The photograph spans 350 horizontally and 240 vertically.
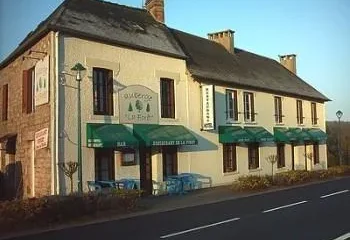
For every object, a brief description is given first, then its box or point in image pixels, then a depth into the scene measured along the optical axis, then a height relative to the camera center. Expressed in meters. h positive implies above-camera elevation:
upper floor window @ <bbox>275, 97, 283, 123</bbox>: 29.95 +2.60
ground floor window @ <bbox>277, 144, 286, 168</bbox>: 30.16 -0.28
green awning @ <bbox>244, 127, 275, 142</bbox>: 25.80 +1.02
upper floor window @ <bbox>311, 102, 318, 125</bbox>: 35.56 +2.75
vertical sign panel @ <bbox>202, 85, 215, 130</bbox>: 22.05 +2.12
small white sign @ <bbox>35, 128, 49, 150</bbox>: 16.81 +0.69
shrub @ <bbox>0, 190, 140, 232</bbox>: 11.82 -1.31
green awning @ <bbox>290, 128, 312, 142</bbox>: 31.16 +1.14
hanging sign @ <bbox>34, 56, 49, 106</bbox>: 17.03 +2.71
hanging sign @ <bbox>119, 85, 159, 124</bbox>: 18.73 +1.99
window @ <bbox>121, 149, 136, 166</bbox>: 18.50 -0.04
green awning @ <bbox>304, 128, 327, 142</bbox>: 33.50 +1.23
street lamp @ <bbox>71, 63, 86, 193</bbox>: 15.41 +0.07
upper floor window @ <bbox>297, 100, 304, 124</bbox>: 33.26 +2.71
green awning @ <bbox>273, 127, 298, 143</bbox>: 28.65 +1.04
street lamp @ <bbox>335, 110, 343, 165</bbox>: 35.06 +1.07
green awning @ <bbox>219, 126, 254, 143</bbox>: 23.47 +0.91
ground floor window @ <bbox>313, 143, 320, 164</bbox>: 35.55 -0.10
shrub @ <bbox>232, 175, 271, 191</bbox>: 20.31 -1.26
